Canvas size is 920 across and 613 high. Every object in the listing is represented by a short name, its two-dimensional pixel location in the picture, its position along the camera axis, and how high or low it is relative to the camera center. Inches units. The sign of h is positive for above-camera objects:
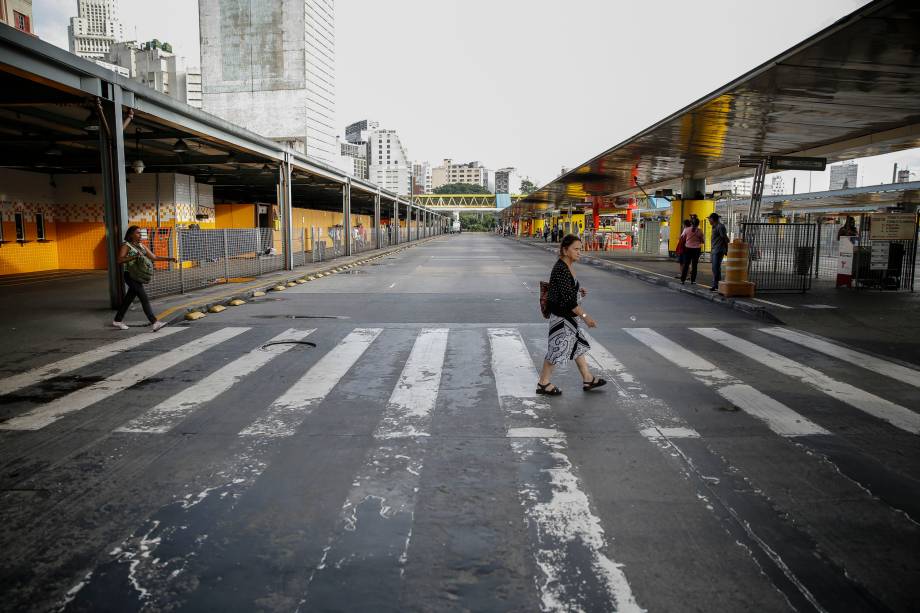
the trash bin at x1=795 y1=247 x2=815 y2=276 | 662.5 -20.5
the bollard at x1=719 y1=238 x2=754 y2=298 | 587.2 -35.1
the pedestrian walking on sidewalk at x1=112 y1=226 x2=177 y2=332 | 433.1 -28.1
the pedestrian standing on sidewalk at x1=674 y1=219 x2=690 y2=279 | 728.0 -11.7
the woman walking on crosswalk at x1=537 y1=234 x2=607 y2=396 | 269.7 -35.8
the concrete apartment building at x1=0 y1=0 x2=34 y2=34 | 1524.4 +536.6
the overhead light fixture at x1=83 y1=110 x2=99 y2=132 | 600.7 +100.4
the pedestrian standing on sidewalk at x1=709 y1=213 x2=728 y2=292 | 619.5 -5.7
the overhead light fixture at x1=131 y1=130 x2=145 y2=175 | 744.6 +81.4
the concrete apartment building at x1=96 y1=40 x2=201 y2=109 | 5270.7 +1376.3
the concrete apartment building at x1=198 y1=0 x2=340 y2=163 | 4520.2 +1213.7
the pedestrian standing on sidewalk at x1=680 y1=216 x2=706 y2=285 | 706.2 -10.1
